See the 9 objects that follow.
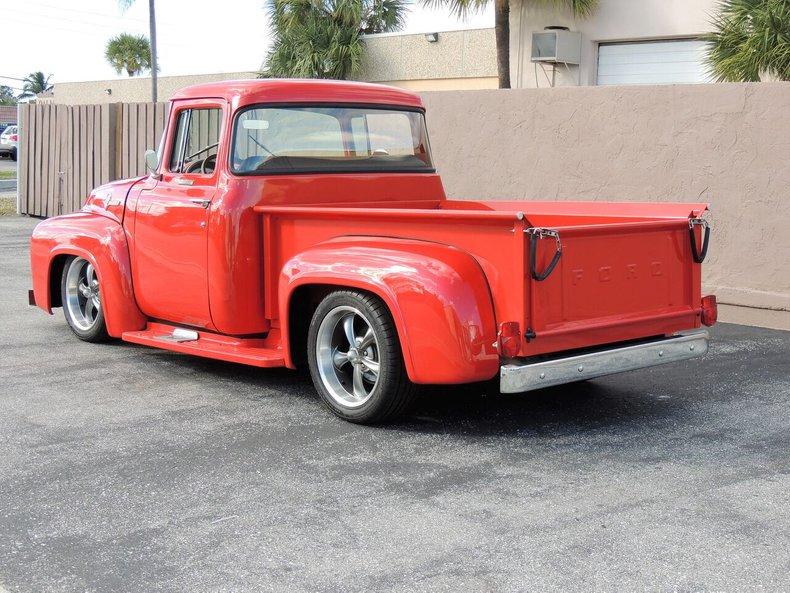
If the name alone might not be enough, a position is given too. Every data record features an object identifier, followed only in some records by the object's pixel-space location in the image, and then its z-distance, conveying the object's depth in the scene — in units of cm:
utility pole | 3503
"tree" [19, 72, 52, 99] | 11838
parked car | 4753
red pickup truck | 513
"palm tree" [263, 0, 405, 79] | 2780
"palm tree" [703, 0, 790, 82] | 1528
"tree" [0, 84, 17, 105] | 11642
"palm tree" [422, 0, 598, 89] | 2228
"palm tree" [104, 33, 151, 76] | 5522
